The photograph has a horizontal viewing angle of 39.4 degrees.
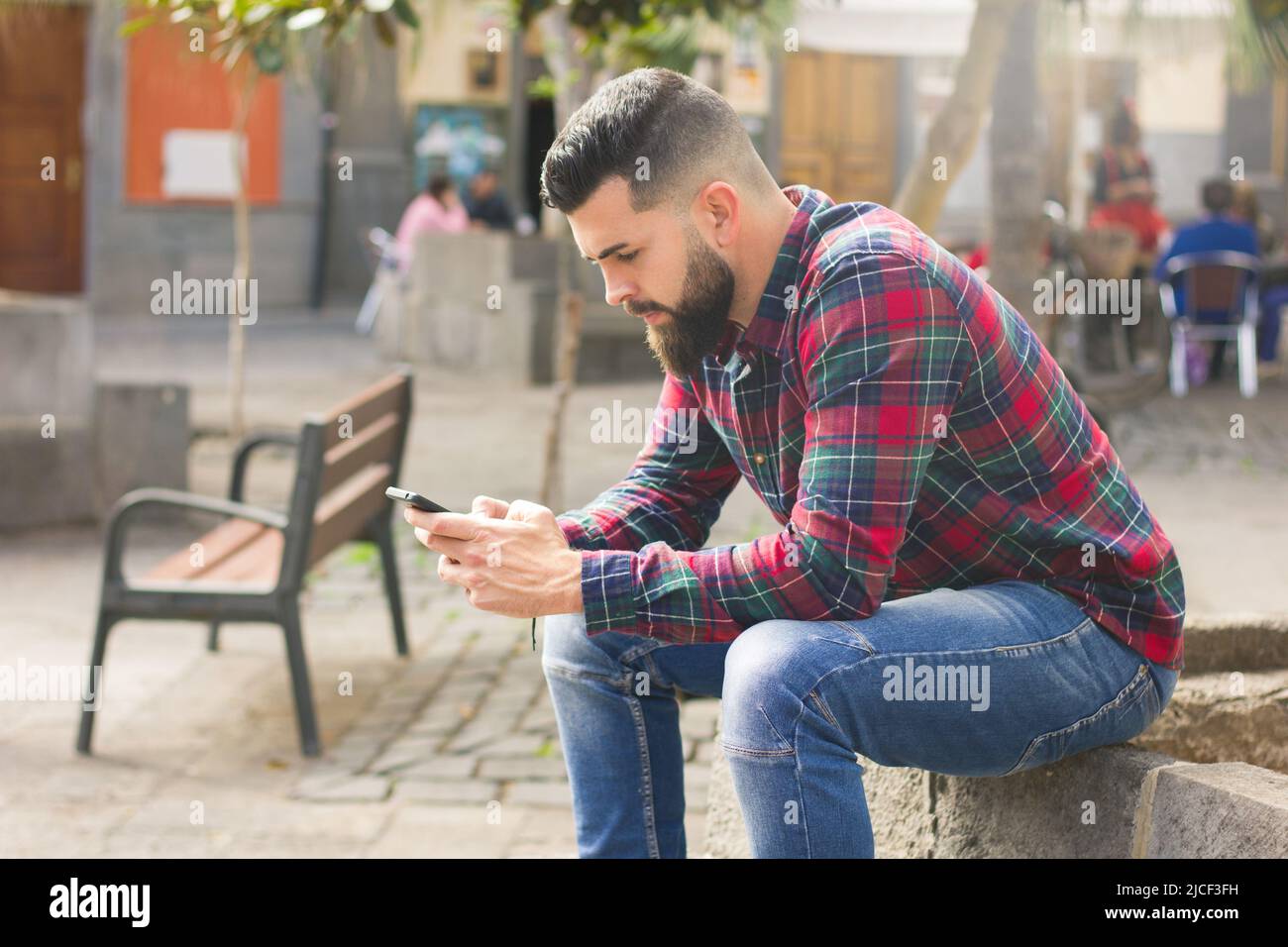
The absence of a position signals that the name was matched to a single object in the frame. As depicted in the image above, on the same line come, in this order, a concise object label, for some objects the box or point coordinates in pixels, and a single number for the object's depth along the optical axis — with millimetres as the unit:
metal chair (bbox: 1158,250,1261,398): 11883
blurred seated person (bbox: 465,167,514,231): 16688
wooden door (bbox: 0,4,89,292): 18203
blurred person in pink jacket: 15312
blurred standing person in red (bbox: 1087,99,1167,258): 13758
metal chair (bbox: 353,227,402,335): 16266
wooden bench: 4793
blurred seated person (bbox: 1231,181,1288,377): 13070
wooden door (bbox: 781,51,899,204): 21859
